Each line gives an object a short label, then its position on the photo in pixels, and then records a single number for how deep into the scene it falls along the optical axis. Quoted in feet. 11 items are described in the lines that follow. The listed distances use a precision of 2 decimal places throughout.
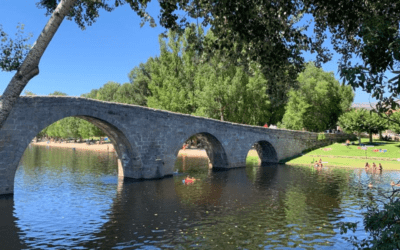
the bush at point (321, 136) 172.83
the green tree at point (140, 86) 223.71
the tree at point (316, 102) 188.24
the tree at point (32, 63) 29.25
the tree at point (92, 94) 315.17
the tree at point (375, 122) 169.78
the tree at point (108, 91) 266.77
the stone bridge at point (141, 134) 68.74
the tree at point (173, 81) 182.39
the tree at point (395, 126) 151.87
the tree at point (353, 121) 170.40
